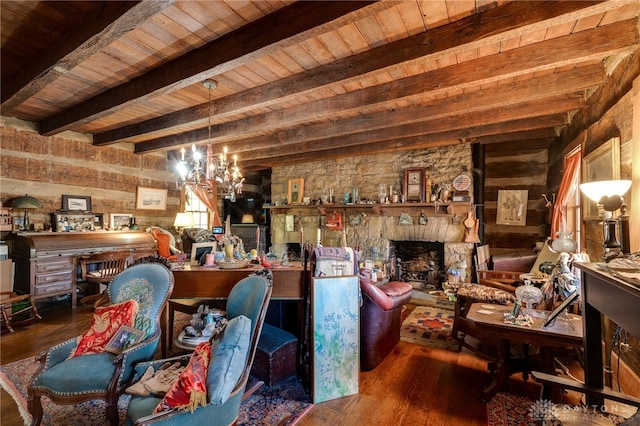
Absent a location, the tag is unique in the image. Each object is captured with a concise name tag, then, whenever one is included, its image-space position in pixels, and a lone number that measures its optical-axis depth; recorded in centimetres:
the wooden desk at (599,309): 109
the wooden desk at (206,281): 244
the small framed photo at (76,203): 449
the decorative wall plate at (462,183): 485
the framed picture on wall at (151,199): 541
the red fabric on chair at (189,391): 126
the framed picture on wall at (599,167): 225
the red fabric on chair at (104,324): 186
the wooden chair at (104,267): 400
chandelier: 284
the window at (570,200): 336
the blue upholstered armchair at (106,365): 162
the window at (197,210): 652
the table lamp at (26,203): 392
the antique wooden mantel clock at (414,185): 518
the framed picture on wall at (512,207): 548
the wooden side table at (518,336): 193
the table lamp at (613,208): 170
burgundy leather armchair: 253
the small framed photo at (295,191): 648
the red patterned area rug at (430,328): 314
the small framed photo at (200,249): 278
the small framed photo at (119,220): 502
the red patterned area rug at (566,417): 120
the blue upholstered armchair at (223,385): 126
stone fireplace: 506
